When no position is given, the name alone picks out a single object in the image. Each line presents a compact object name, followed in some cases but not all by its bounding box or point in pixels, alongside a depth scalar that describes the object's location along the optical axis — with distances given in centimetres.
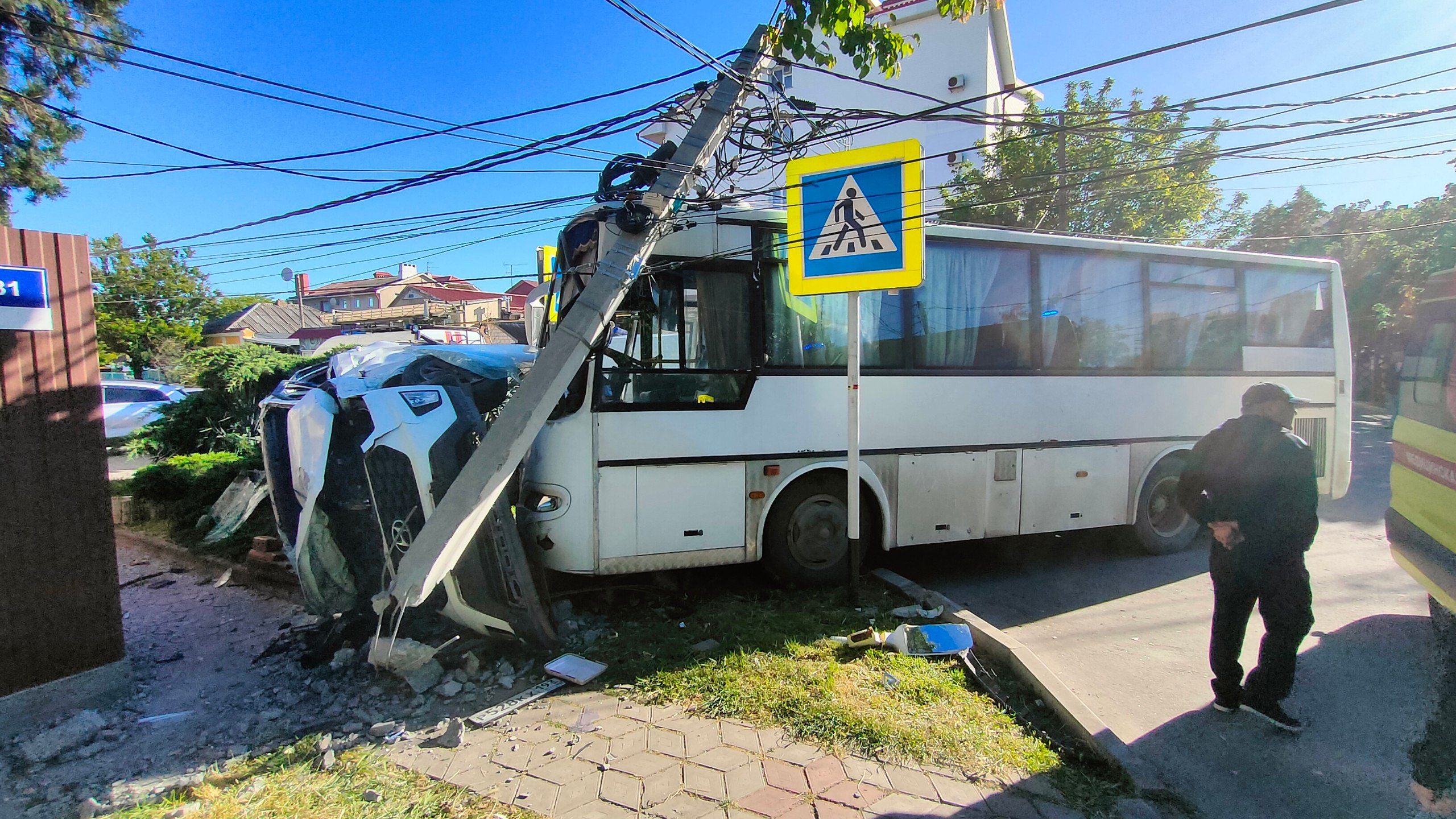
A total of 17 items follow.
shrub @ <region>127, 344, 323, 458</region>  947
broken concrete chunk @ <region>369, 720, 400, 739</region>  342
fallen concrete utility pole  373
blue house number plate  358
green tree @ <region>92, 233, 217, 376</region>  3244
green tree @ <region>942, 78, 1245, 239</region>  1584
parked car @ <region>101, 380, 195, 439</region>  1452
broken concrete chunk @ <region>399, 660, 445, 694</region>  384
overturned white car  412
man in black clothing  344
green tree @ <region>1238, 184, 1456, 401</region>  2331
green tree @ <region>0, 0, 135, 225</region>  952
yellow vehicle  363
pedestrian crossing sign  451
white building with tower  2680
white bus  480
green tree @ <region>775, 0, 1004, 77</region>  525
